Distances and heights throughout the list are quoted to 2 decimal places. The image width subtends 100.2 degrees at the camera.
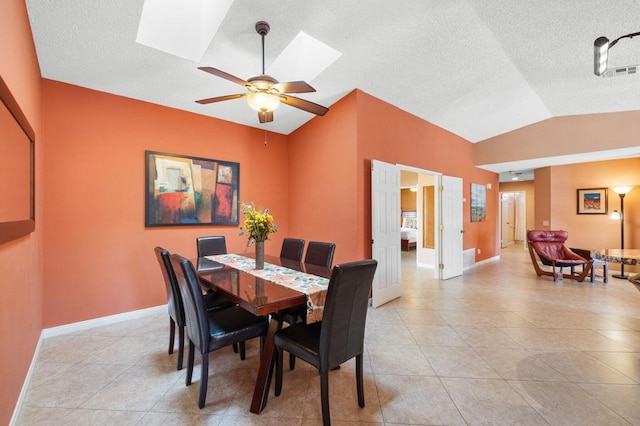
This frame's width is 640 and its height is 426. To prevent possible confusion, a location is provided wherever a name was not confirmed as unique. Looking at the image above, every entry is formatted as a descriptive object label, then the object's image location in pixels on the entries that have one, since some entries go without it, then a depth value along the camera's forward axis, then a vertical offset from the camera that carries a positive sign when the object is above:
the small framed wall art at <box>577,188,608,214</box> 5.86 +0.31
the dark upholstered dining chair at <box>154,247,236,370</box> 2.11 -0.71
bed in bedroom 8.54 -0.49
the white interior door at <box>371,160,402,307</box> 3.68 -0.22
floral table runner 1.75 -0.53
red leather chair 5.01 -0.72
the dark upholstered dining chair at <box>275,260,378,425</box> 1.53 -0.73
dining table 1.70 -0.54
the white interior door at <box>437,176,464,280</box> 5.05 -0.26
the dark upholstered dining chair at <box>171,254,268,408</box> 1.74 -0.81
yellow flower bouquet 2.48 -0.11
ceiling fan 2.07 +1.00
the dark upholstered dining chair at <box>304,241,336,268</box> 2.81 -0.44
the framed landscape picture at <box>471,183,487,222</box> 6.22 +0.28
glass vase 2.55 -0.40
